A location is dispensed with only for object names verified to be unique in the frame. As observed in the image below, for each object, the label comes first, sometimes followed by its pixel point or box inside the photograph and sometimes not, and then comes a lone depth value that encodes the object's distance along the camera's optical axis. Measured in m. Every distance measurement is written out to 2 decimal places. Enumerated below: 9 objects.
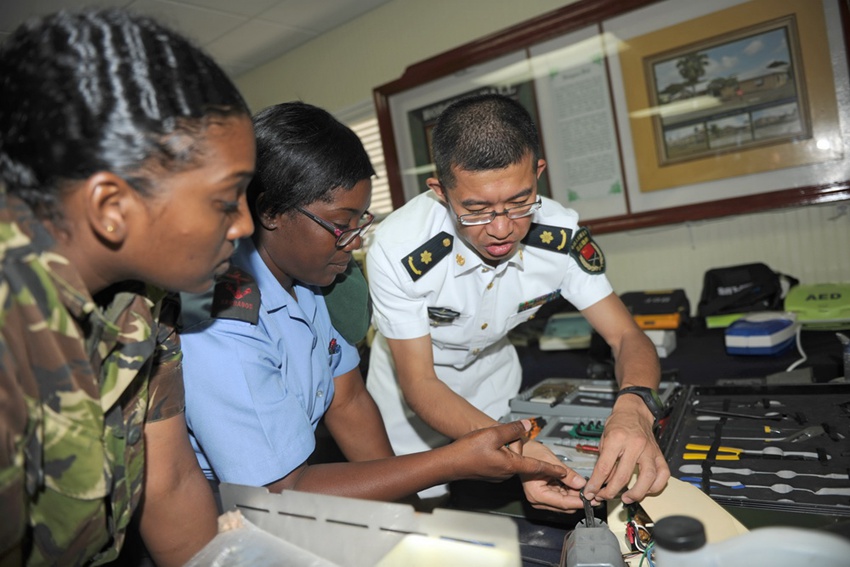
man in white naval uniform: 1.33
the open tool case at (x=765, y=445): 0.99
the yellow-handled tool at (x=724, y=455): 1.15
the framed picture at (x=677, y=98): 2.45
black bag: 2.38
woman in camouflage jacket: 0.64
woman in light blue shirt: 1.03
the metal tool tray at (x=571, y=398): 1.53
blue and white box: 1.96
